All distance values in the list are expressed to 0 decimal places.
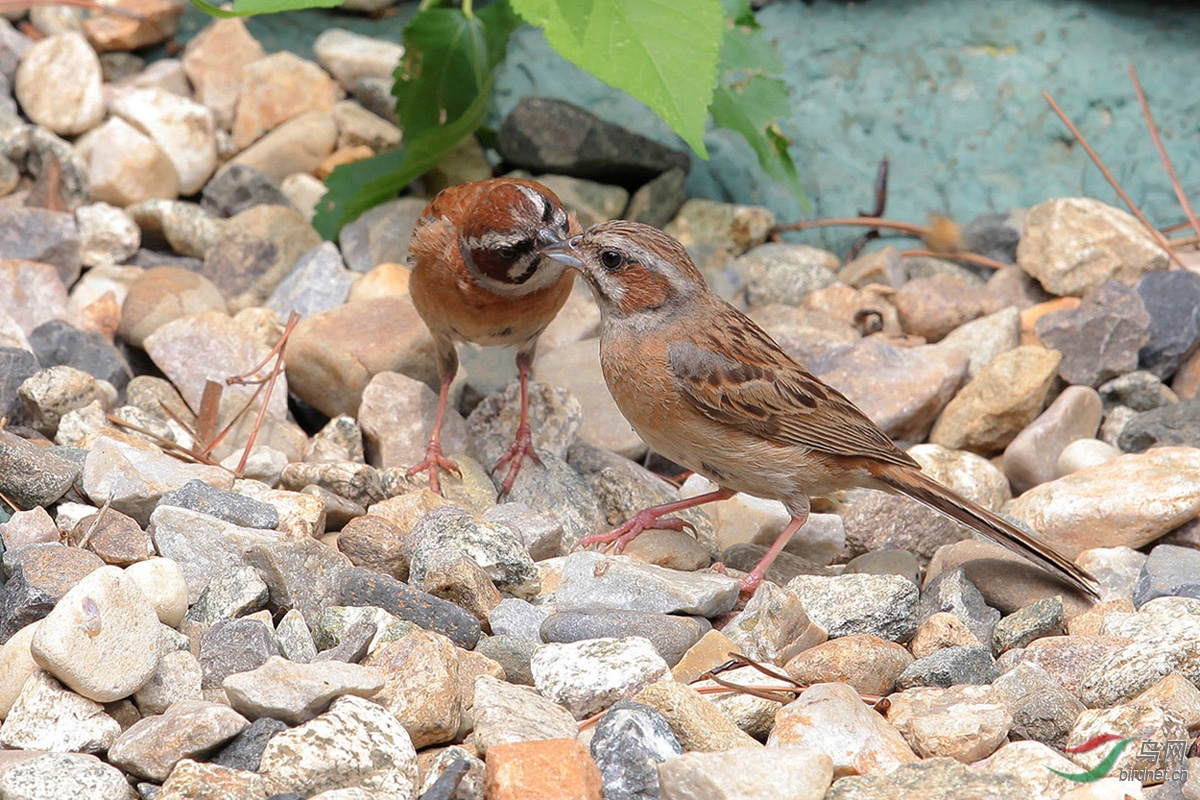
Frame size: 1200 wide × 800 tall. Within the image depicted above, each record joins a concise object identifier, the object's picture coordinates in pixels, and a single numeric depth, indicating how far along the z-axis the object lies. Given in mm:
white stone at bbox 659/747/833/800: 5520
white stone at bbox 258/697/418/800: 5676
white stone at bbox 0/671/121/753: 6047
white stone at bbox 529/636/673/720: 6738
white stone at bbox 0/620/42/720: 6277
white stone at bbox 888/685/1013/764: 6500
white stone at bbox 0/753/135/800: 5437
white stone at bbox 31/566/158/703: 6035
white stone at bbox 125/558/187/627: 6918
